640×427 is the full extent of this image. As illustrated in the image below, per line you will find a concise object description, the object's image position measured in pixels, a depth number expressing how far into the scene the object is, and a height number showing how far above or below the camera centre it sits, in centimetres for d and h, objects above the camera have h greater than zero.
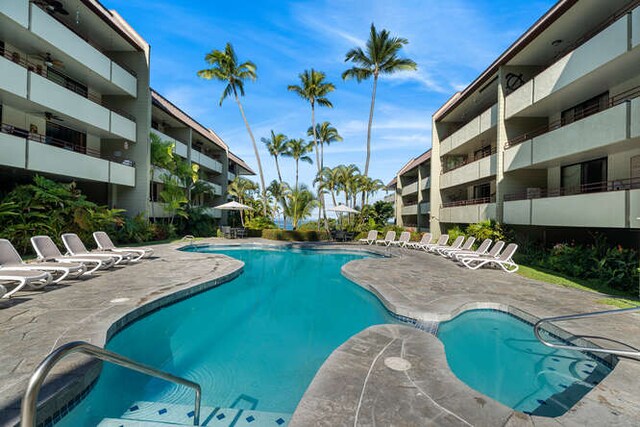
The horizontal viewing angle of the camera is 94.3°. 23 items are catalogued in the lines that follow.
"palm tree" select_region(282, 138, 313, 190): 3562 +791
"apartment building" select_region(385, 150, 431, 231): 2885 +269
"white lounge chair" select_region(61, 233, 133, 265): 956 -132
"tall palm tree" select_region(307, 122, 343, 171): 3319 +920
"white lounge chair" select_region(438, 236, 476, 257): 1414 -151
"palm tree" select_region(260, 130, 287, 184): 3481 +827
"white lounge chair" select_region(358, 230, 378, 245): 2133 -153
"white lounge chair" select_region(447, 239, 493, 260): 1259 -148
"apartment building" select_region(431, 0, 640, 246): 971 +453
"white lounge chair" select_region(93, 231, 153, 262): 1105 -132
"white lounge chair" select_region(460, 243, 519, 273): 1119 -167
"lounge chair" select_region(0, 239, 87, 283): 692 -130
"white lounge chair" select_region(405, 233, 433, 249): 1807 -154
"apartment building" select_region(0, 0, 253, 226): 1184 +530
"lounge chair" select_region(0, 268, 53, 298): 595 -136
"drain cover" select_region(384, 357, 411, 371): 365 -187
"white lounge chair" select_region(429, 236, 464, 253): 1520 -144
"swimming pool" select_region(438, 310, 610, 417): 387 -229
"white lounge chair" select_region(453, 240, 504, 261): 1204 -148
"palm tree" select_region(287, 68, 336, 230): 2650 +1140
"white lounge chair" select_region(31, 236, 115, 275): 833 -127
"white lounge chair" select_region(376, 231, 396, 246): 2001 -149
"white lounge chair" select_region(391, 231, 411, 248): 1962 -153
